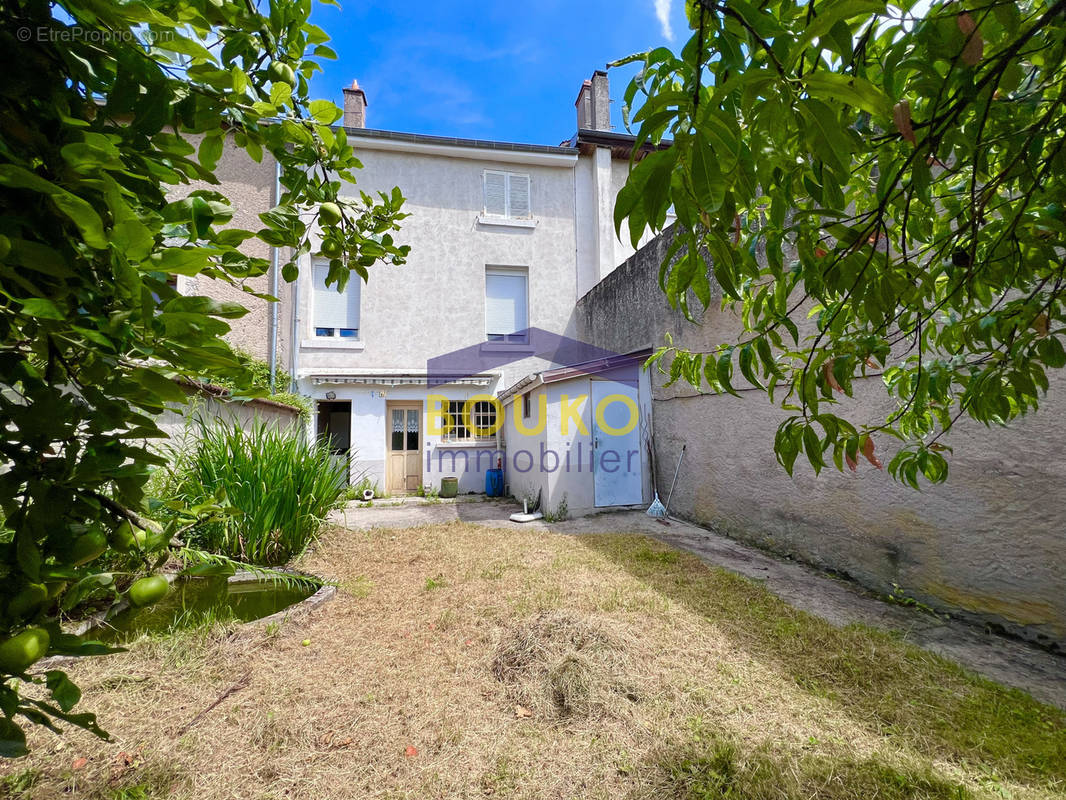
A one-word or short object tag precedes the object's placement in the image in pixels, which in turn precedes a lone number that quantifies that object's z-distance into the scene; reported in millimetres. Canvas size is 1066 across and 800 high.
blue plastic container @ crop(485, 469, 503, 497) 10328
